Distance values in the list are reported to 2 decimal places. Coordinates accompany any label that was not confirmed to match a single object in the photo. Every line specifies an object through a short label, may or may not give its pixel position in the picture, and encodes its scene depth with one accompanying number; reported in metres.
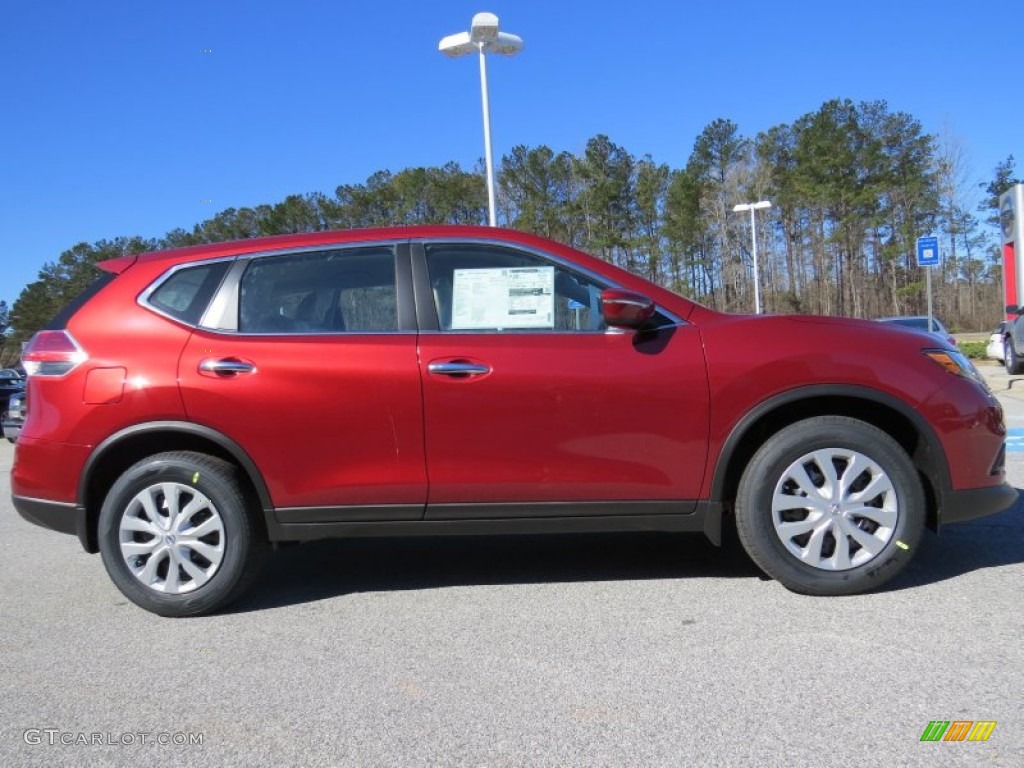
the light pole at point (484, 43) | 12.79
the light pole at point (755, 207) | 26.19
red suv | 3.60
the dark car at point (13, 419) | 6.66
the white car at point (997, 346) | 17.06
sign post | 14.71
